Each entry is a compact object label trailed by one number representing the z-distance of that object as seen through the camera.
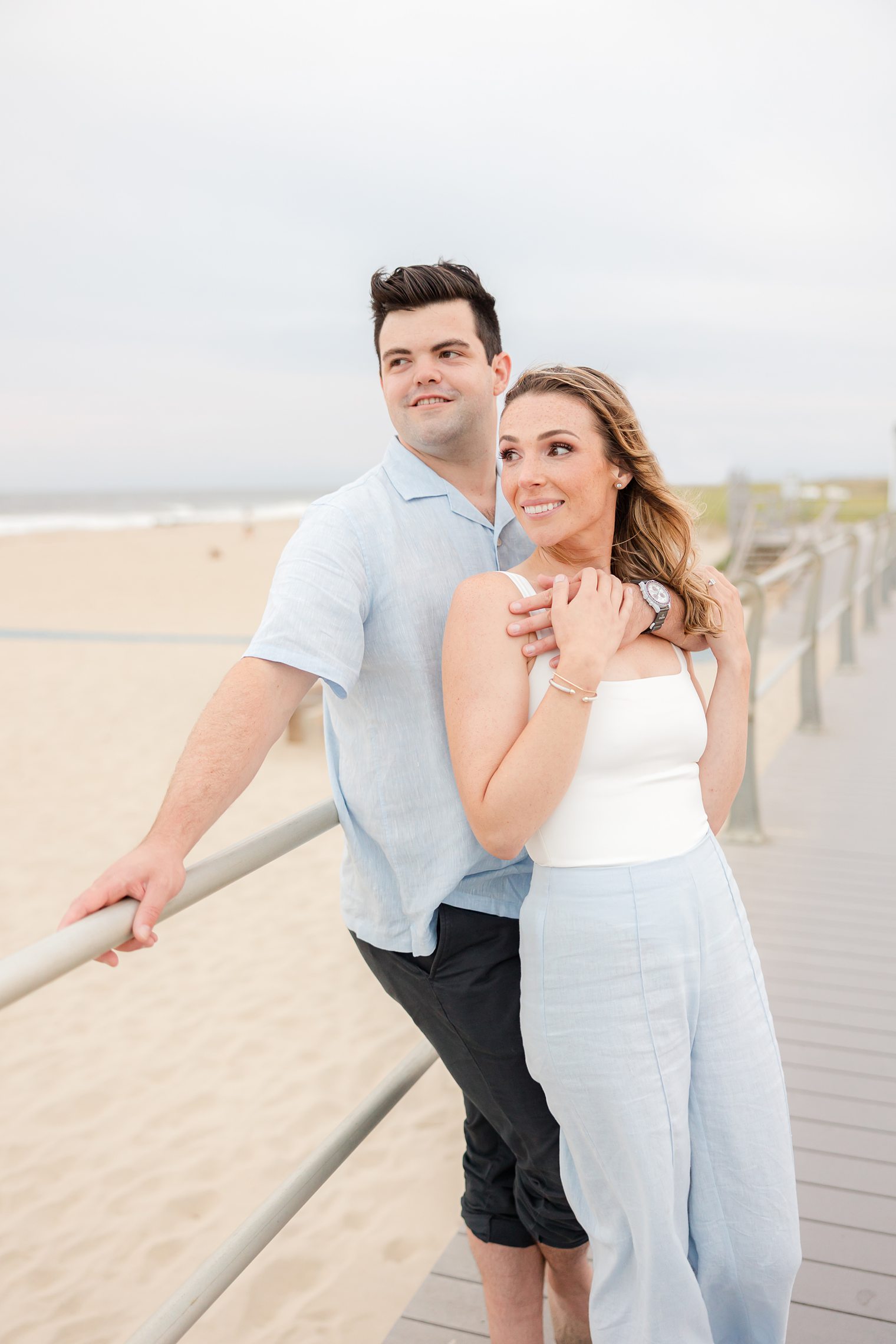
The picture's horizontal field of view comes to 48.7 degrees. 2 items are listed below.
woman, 1.23
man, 1.34
